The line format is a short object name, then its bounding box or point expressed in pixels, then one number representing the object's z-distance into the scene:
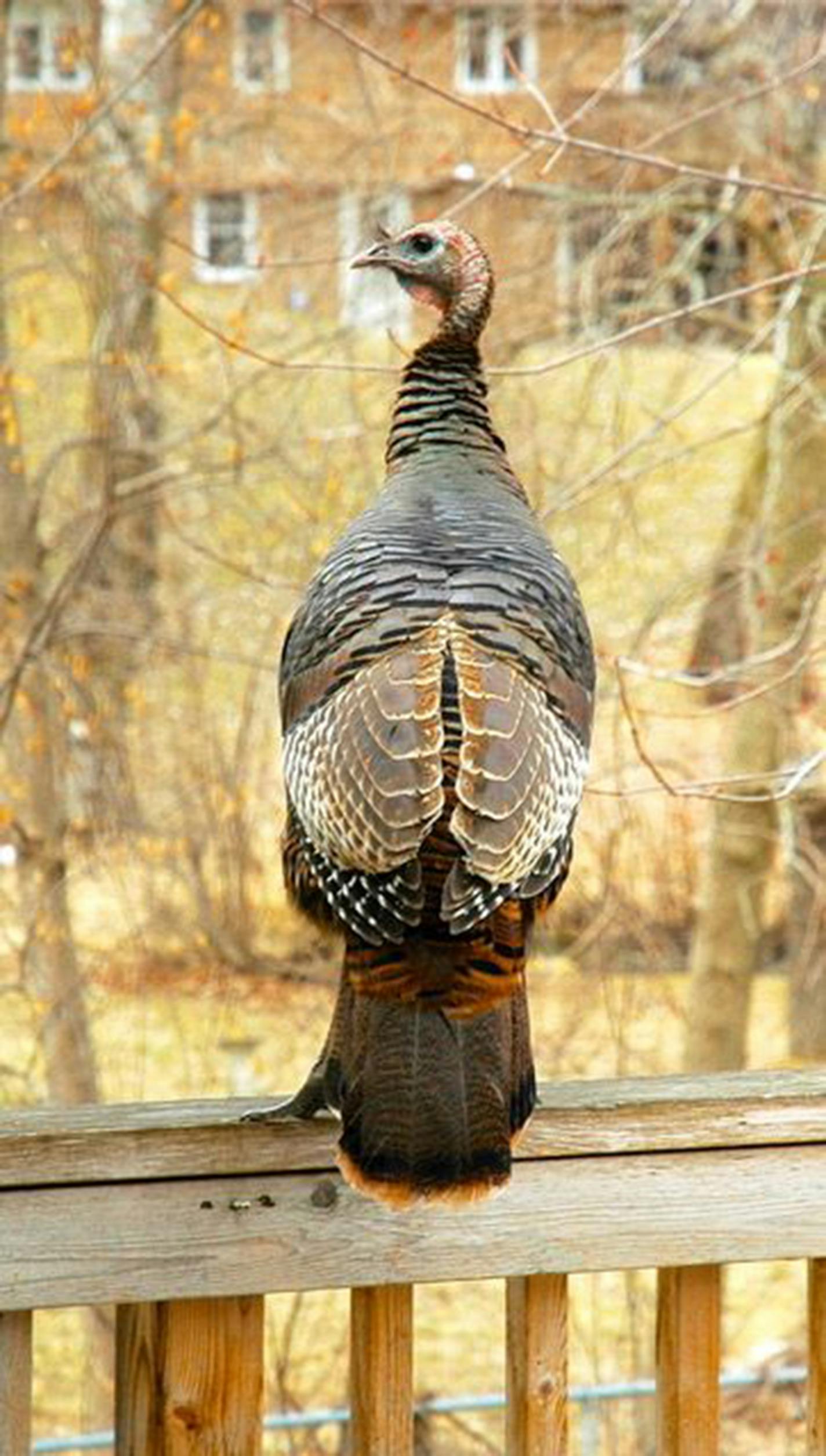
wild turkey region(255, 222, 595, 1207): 4.67
